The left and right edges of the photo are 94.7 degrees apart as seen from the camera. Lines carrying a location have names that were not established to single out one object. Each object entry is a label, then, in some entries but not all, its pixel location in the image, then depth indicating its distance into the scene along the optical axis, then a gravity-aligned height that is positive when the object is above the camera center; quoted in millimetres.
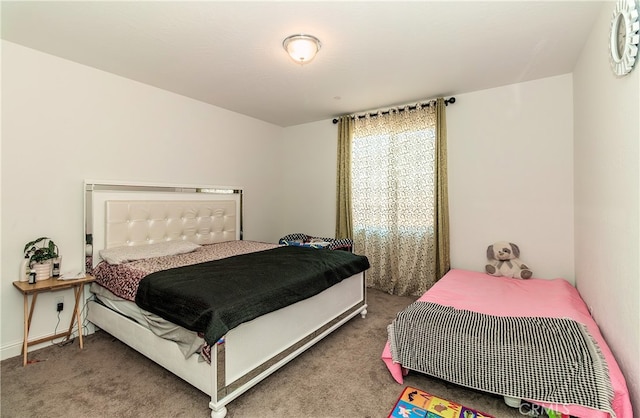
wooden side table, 2225 -665
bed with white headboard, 1757 -766
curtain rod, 3504 +1337
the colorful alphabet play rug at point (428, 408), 1647 -1144
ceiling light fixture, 2217 +1261
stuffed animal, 3123 -567
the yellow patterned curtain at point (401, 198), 3609 +169
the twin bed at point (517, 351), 1489 -818
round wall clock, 1349 +863
